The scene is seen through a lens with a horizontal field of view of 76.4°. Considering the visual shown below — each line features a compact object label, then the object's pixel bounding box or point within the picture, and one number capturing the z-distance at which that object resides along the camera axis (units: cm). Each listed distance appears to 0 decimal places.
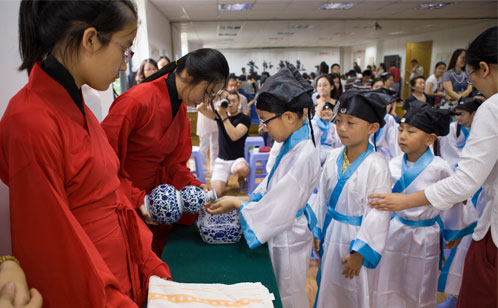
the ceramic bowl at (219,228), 127
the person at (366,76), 582
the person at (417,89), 408
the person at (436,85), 543
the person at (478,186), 117
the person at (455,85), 462
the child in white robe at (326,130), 308
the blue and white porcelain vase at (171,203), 119
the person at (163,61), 421
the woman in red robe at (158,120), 123
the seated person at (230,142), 370
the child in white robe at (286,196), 128
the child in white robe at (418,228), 173
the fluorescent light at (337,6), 698
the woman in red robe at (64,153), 61
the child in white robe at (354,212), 139
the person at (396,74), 817
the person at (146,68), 364
